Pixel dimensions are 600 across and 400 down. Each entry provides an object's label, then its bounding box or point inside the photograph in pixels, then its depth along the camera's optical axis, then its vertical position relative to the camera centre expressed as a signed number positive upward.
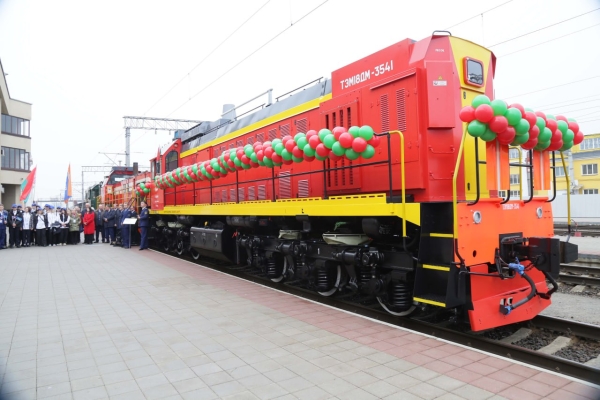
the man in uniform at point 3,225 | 16.66 -0.44
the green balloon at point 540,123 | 4.97 +1.00
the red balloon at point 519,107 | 4.66 +1.12
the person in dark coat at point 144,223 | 15.83 -0.44
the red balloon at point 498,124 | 4.48 +0.90
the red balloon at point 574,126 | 5.57 +1.06
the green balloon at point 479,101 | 4.49 +1.16
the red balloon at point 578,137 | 5.61 +0.92
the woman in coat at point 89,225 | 19.57 -0.59
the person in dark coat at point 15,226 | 17.38 -0.50
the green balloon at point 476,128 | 4.47 +0.85
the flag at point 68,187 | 27.79 +1.82
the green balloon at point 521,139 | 4.80 +0.78
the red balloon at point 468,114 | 4.48 +1.02
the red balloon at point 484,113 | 4.41 +1.00
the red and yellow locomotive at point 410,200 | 4.78 +0.10
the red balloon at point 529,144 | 4.97 +0.74
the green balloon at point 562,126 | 5.36 +1.03
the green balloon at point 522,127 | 4.65 +0.90
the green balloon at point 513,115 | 4.55 +1.01
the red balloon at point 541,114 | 5.11 +1.14
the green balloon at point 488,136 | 4.58 +0.79
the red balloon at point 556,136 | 5.25 +0.88
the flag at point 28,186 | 23.47 +1.64
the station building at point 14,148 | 34.59 +5.90
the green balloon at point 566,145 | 5.51 +0.79
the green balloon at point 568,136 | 5.43 +0.91
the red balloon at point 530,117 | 4.77 +1.02
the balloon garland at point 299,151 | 5.51 +0.94
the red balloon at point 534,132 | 4.87 +0.87
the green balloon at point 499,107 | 4.47 +1.09
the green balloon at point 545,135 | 5.07 +0.86
